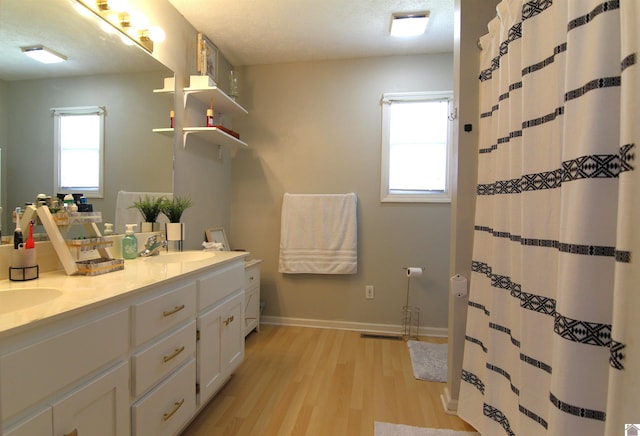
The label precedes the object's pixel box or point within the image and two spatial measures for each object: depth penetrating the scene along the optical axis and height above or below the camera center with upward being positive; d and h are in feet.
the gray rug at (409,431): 4.75 -3.60
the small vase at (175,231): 6.20 -0.55
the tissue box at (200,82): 6.91 +2.95
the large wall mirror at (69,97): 3.83 +1.68
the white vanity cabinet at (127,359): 2.34 -1.67
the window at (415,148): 8.59 +1.90
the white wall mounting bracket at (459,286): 5.06 -1.26
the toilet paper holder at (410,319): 8.68 -3.21
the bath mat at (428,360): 6.50 -3.61
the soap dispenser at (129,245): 5.19 -0.72
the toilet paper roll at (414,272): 8.12 -1.68
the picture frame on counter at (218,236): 8.12 -0.85
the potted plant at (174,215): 6.21 -0.21
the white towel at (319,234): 8.73 -0.76
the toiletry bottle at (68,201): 4.25 +0.02
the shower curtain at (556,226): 2.01 -0.10
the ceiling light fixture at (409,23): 6.87 +4.57
